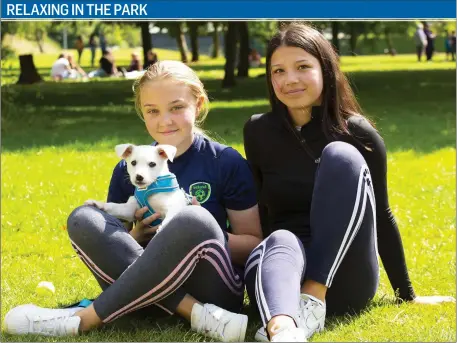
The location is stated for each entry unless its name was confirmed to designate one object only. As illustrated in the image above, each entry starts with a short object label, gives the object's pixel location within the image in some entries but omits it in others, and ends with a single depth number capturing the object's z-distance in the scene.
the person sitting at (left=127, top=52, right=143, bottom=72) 25.86
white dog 3.53
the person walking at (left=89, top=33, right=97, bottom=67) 38.55
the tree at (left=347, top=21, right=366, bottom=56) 30.41
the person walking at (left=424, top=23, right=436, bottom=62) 34.25
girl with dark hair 3.36
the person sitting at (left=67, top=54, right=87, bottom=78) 26.06
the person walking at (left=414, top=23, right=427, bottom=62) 33.91
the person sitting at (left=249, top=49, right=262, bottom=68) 38.31
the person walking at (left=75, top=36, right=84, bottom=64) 33.72
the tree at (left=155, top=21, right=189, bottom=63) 25.86
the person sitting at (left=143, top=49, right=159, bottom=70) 23.59
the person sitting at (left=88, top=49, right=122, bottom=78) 29.11
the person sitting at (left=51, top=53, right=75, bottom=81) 24.58
